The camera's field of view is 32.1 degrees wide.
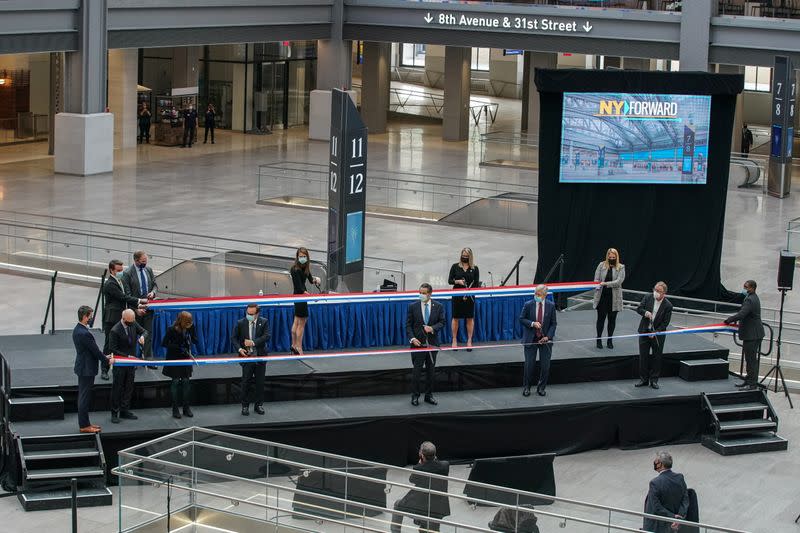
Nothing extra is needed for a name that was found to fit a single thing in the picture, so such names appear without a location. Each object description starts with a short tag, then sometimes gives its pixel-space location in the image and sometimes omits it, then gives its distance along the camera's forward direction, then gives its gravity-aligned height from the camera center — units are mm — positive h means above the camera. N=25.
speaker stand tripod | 19812 -3365
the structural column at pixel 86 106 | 36906 +243
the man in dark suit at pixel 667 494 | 13414 -3457
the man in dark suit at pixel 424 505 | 12891 -3504
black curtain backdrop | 23891 -1421
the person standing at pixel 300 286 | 18531 -2177
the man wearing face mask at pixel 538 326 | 17984 -2509
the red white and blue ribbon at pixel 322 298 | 18266 -2375
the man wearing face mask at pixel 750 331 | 18891 -2643
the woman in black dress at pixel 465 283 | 19141 -2151
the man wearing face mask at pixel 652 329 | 18719 -2619
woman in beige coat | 19297 -2199
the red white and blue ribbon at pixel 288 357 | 16344 -2888
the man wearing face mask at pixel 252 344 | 16922 -2704
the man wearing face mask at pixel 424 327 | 17609 -2530
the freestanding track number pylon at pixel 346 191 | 20328 -980
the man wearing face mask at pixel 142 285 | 17612 -2132
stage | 17188 -3224
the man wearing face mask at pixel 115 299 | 17281 -2266
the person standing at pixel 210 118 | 45700 +53
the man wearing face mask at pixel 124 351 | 16266 -2741
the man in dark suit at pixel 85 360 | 15601 -2780
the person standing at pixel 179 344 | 16359 -2662
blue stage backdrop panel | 18625 -2749
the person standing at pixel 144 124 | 45156 -215
